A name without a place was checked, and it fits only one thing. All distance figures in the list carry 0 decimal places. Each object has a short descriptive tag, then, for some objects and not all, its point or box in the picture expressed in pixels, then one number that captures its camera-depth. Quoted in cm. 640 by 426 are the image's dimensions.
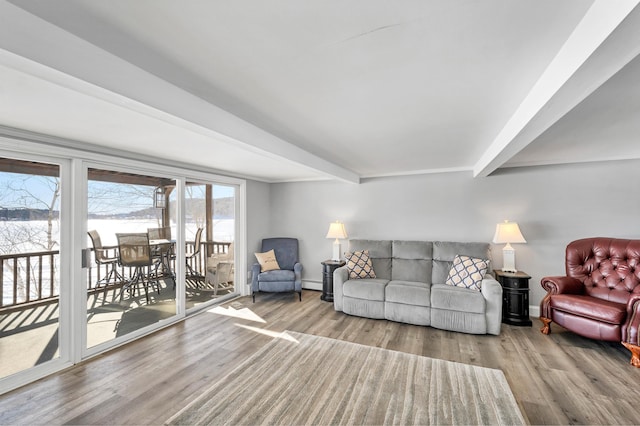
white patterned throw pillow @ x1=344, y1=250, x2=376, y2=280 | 429
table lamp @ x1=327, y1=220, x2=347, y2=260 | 485
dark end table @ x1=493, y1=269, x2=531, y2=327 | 358
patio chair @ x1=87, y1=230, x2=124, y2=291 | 296
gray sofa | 334
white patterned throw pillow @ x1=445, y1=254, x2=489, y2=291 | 361
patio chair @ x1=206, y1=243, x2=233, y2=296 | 460
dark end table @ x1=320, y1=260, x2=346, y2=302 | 466
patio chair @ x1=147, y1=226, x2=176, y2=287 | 361
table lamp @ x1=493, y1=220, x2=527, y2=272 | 370
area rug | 196
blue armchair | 462
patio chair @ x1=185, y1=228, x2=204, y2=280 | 409
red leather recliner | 270
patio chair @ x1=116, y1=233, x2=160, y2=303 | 330
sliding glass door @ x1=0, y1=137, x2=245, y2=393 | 242
